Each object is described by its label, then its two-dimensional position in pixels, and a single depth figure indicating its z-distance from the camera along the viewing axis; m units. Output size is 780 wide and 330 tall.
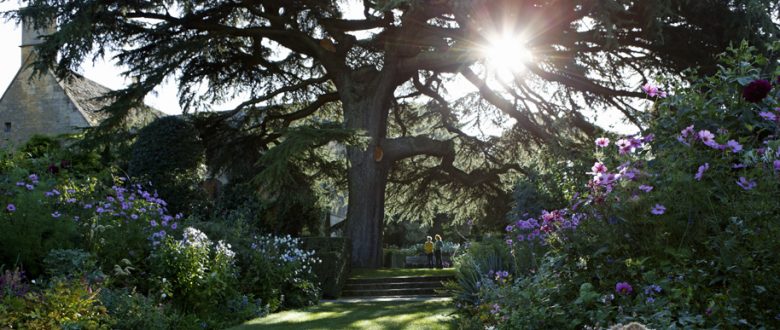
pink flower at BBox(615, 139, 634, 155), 5.02
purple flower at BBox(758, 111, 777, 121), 4.65
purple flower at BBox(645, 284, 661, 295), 4.16
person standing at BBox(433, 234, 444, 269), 24.86
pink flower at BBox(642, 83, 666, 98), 5.33
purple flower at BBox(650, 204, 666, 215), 4.25
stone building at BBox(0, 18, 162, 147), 24.59
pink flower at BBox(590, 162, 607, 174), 4.95
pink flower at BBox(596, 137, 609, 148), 5.28
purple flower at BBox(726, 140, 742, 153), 4.39
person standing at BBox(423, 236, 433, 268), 23.48
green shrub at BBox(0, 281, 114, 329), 5.86
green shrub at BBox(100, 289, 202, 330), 7.04
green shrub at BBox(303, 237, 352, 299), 13.30
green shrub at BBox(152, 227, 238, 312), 8.61
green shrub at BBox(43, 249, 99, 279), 7.31
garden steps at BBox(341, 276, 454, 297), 14.08
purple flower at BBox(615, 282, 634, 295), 4.36
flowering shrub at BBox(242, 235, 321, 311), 10.77
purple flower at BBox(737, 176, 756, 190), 4.20
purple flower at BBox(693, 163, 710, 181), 4.33
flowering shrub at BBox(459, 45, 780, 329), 4.04
